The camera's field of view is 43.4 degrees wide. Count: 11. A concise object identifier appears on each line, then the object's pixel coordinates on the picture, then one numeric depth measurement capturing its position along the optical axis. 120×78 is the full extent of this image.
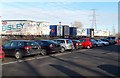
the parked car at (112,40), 31.58
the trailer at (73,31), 36.93
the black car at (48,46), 14.00
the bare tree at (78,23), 88.08
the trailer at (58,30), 32.73
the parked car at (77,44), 19.30
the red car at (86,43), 21.37
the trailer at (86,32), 42.77
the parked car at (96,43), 24.31
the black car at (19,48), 11.53
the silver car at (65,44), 16.35
